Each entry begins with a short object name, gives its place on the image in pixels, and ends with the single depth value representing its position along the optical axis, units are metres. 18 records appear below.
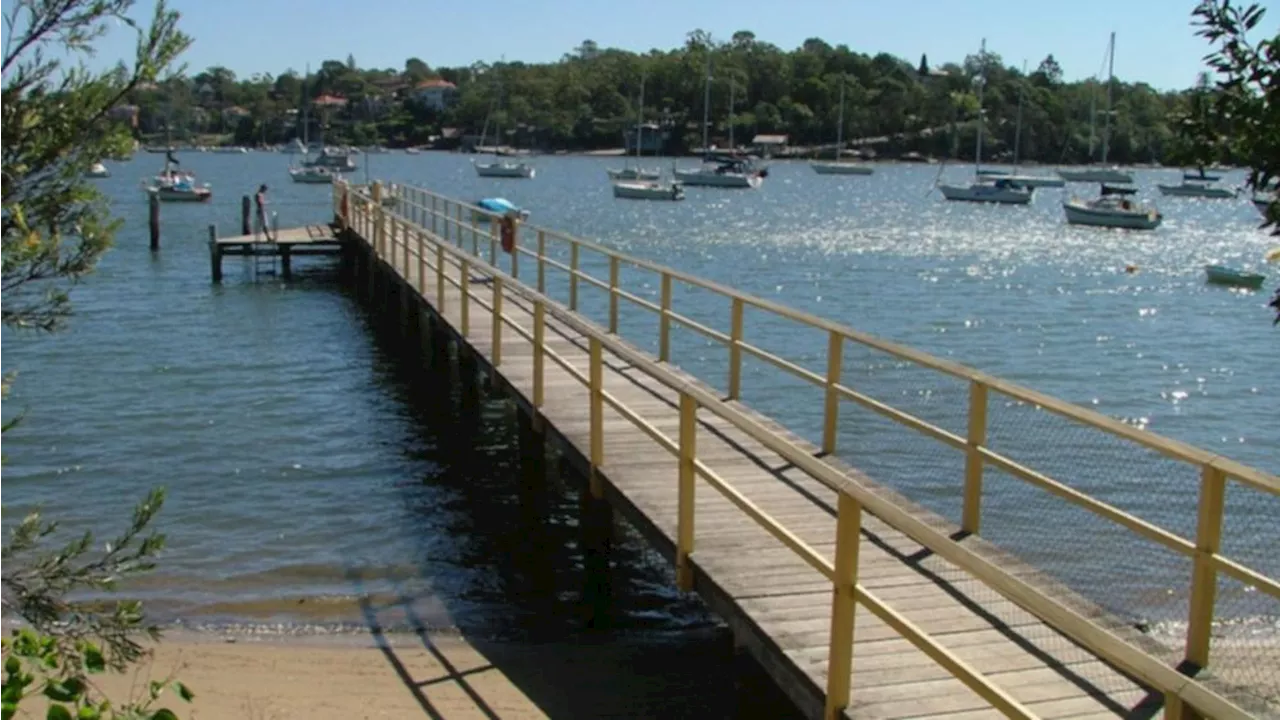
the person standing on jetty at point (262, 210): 37.50
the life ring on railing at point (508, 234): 20.61
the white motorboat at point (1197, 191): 120.69
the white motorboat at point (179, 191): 73.38
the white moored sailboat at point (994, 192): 96.06
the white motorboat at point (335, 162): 119.75
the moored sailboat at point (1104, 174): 104.19
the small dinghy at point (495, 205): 56.31
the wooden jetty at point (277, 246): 35.22
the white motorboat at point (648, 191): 89.81
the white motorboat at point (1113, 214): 70.62
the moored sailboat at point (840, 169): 149.88
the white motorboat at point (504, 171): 123.00
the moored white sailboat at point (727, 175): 111.25
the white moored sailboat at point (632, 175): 101.81
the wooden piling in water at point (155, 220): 44.97
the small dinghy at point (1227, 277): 45.19
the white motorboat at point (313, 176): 104.56
